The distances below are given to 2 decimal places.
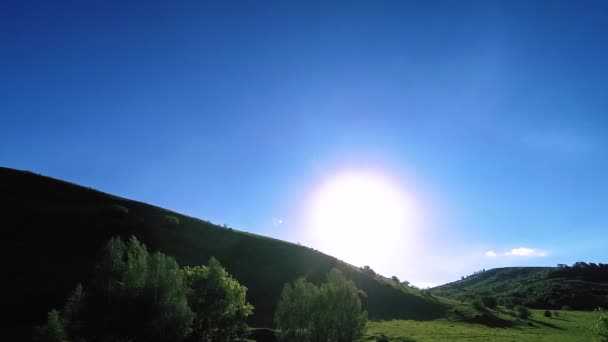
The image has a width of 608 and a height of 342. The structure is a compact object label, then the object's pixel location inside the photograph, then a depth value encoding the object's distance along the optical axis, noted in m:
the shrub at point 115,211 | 99.56
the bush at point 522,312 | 120.17
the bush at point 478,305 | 118.89
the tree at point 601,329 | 56.31
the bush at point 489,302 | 133.93
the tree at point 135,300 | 47.53
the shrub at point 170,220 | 107.06
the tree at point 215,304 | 57.81
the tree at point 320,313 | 62.94
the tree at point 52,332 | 43.78
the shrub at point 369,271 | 136.12
